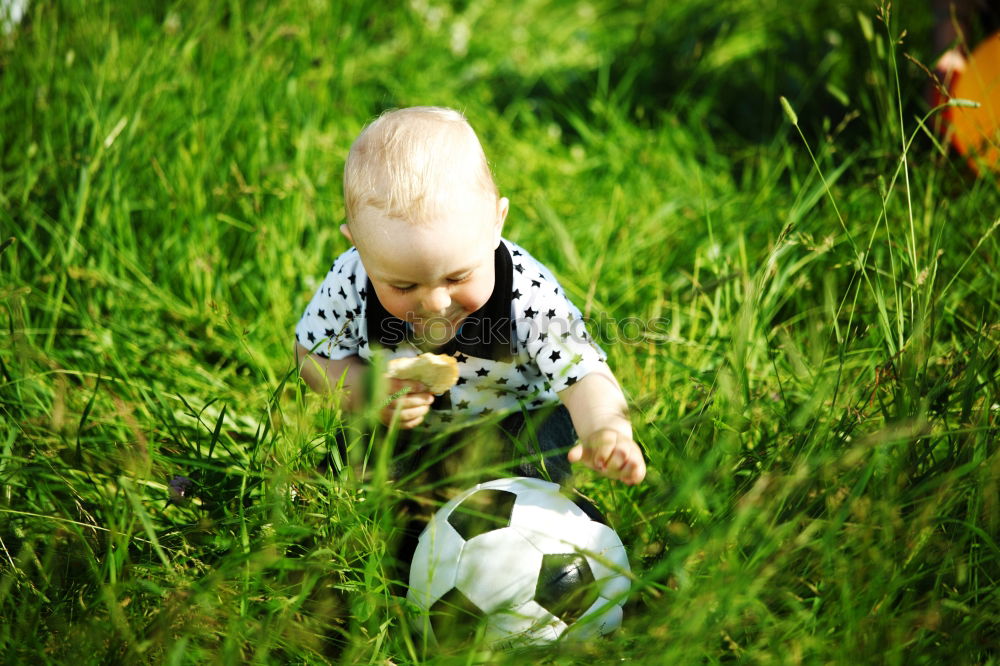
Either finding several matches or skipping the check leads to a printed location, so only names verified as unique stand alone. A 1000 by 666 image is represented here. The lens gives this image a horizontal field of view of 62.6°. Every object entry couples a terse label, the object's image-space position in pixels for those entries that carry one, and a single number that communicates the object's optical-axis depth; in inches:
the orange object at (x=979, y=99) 107.7
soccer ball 61.7
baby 65.2
